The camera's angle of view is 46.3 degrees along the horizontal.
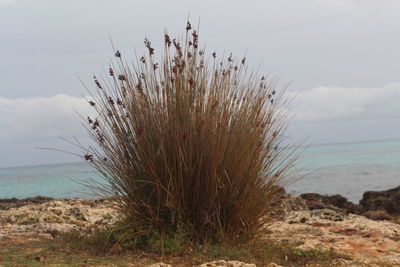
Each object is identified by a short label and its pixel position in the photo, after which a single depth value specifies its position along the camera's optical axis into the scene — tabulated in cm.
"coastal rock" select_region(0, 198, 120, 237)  710
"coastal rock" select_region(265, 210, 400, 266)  562
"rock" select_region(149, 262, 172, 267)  431
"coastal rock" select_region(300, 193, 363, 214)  1127
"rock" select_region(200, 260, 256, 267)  420
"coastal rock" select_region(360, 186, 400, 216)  1173
